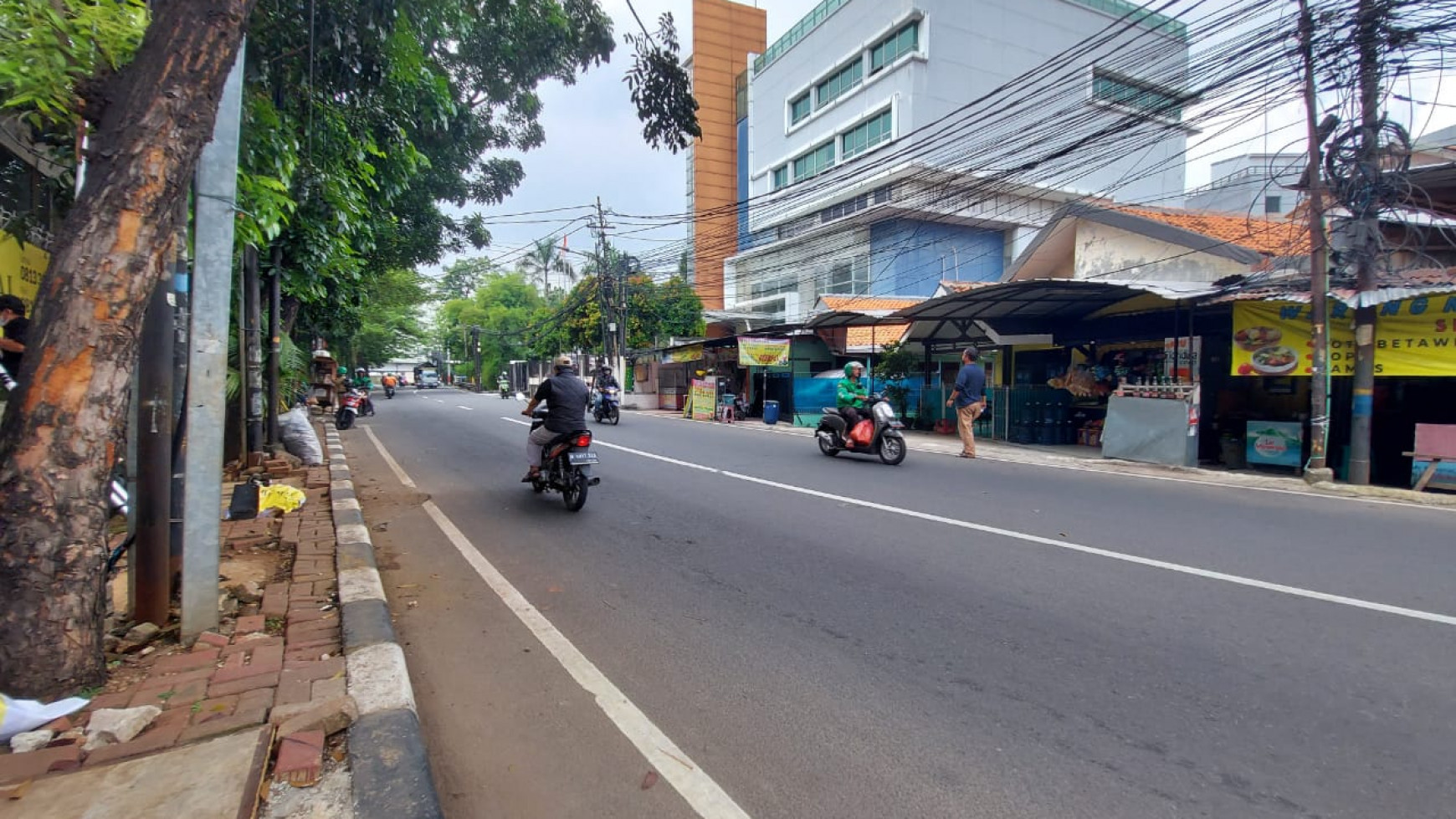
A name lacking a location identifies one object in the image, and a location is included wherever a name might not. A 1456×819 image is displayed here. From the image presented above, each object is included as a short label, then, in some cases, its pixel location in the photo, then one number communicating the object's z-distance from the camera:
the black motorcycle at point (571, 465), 6.72
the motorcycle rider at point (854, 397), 10.62
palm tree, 46.44
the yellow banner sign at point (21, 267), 5.56
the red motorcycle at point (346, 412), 16.98
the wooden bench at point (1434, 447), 8.27
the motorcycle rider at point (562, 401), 6.82
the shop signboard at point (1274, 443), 10.07
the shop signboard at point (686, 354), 25.39
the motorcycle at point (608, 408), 17.67
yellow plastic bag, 6.26
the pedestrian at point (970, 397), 11.41
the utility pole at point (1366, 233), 8.12
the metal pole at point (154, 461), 3.18
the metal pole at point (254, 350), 8.12
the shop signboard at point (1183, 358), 11.48
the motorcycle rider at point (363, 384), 21.52
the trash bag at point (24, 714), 2.36
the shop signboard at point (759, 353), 20.23
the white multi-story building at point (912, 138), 30.28
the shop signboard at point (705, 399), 21.83
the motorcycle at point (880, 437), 10.23
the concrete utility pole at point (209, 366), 3.21
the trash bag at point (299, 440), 9.19
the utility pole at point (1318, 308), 8.86
